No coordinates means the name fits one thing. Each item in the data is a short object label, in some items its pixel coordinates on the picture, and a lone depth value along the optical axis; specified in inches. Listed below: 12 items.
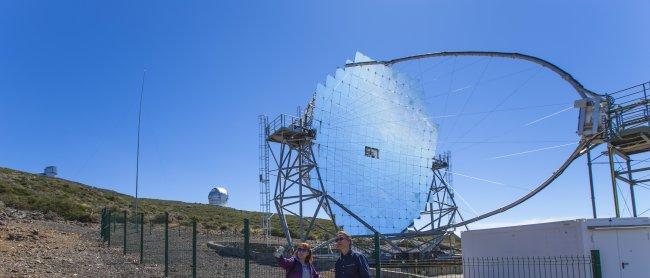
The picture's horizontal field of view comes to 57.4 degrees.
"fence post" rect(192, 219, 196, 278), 525.0
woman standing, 290.5
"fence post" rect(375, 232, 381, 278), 371.6
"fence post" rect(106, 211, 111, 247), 923.2
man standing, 275.7
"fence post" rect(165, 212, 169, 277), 581.9
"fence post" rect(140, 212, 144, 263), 684.7
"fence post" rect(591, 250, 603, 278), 420.8
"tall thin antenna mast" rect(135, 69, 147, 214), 1213.7
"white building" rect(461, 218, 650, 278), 525.3
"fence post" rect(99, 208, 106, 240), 1044.3
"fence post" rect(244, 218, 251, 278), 442.8
